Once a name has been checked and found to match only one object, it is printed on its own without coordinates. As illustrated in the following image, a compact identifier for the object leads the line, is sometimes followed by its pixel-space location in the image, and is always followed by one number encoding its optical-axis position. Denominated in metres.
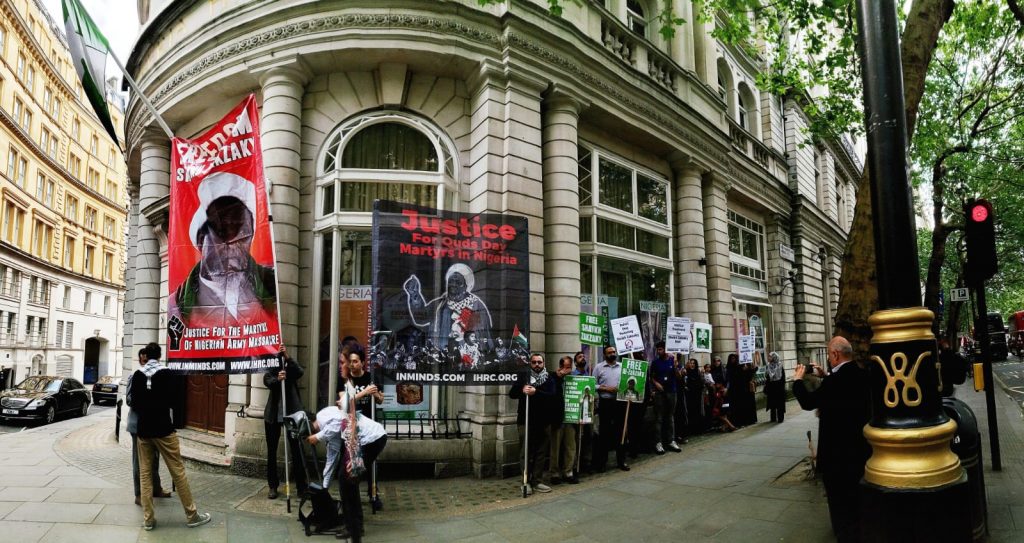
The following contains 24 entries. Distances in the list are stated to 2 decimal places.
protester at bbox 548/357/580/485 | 8.41
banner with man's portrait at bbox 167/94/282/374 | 7.01
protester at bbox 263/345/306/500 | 7.61
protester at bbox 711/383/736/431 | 12.74
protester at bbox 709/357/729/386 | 13.20
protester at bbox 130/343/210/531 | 6.35
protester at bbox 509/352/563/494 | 8.23
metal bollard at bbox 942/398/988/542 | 4.73
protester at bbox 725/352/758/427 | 13.18
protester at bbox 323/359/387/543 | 5.82
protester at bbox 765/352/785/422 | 13.55
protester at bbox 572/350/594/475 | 9.18
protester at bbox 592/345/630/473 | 9.20
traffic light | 5.91
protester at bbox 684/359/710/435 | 12.15
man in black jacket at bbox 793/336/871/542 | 5.06
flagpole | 8.88
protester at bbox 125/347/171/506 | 6.63
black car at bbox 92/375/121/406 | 27.14
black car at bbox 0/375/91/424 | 17.69
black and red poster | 7.07
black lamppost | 2.99
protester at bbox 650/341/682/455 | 10.50
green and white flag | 9.09
